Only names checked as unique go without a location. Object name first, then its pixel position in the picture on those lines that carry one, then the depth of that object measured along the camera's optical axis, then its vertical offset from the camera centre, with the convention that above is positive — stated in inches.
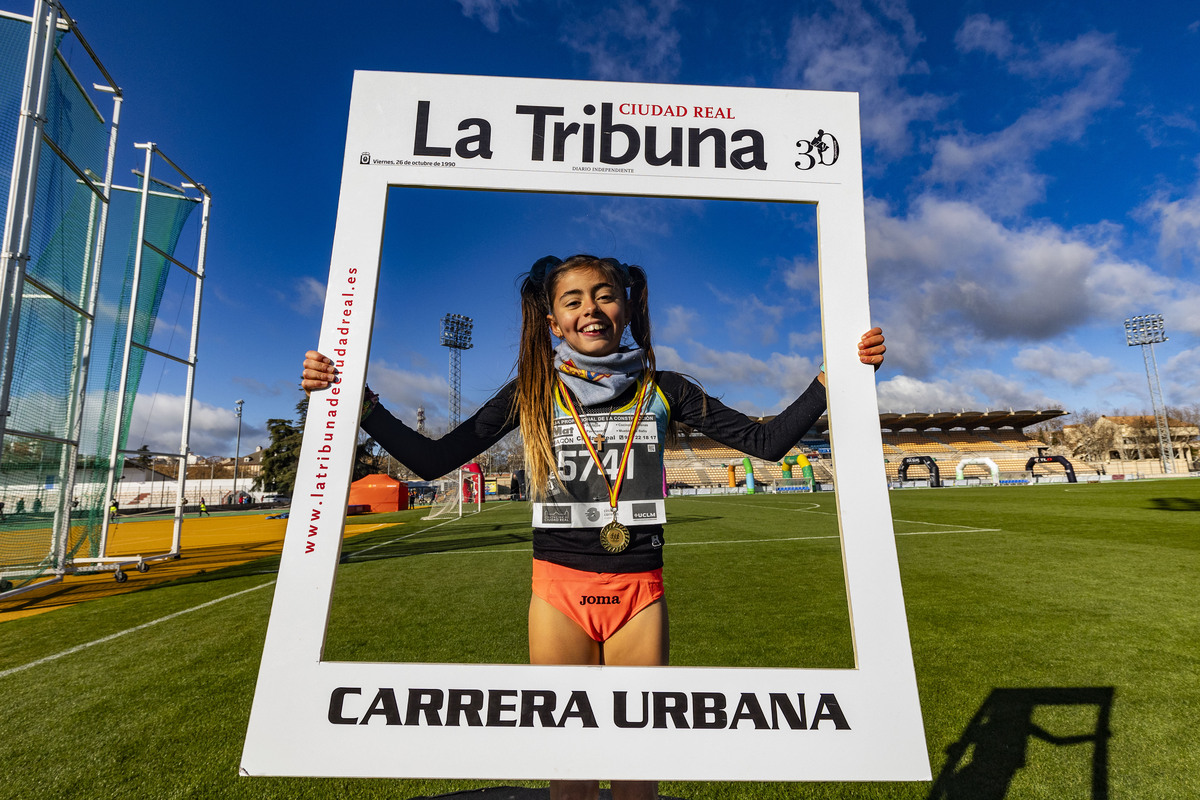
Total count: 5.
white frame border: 51.0 -11.5
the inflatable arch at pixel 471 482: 949.9 -28.8
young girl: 63.2 +2.8
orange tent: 1035.7 -55.6
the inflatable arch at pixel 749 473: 1300.4 -10.3
